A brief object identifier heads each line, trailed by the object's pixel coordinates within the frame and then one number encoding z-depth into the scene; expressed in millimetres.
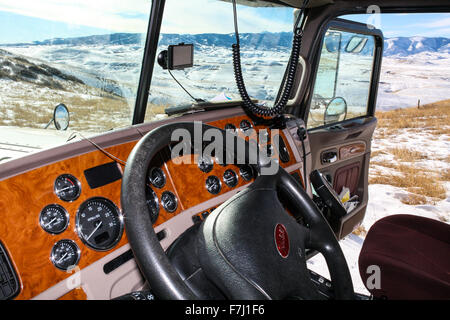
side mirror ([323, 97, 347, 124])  3203
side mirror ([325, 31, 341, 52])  2951
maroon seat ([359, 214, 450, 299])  1524
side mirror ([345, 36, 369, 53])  3072
